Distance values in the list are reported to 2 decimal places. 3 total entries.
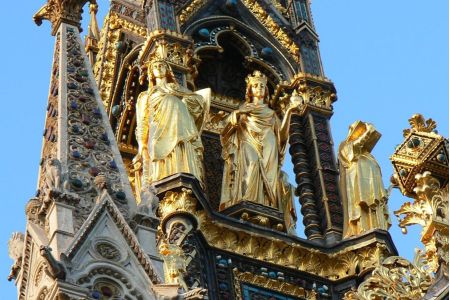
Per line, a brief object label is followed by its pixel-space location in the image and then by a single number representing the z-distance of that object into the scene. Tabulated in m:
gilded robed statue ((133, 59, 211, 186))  29.08
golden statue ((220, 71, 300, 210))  30.41
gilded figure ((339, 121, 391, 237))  30.14
